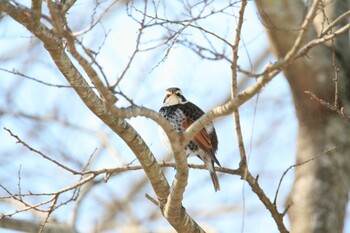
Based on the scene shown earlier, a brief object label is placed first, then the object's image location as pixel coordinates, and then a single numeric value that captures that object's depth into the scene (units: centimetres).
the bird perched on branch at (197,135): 1308
